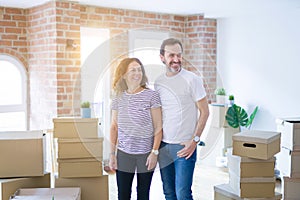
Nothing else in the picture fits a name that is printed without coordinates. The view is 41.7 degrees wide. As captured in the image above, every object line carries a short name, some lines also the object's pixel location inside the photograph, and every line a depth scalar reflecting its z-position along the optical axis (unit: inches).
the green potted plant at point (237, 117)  190.4
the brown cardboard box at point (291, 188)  121.7
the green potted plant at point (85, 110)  101.0
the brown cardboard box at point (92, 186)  106.6
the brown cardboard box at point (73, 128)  100.3
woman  85.6
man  86.7
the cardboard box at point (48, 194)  93.0
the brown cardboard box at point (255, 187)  106.3
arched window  177.0
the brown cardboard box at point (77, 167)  103.5
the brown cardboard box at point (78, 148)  101.9
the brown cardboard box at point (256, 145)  102.8
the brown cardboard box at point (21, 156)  100.3
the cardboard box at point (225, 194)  108.5
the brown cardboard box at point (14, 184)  99.9
